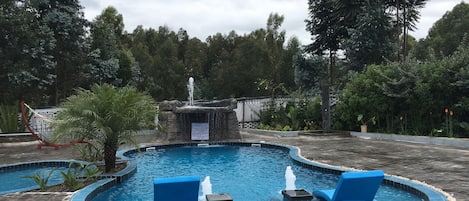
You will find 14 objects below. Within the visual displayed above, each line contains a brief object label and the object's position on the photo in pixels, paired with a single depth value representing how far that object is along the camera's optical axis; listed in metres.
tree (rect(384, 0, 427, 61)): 20.62
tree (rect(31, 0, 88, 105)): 19.53
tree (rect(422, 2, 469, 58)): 33.34
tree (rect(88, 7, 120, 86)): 21.66
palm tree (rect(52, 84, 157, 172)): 7.91
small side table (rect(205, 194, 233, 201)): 6.27
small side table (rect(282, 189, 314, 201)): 6.46
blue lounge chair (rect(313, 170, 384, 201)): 5.62
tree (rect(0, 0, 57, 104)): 16.31
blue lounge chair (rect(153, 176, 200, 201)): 5.30
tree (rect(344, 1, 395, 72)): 21.09
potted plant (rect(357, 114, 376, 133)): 14.74
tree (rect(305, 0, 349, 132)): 24.08
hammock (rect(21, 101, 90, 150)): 12.57
